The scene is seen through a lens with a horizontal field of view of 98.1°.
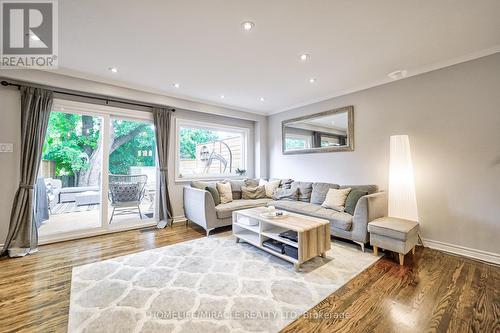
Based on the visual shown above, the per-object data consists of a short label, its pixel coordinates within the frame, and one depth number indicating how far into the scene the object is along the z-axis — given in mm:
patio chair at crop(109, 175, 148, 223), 3846
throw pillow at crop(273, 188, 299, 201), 4305
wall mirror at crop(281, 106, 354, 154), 4012
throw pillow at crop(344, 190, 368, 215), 3255
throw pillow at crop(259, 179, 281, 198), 4734
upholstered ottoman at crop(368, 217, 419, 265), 2477
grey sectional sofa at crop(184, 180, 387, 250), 2943
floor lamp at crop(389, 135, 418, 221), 3016
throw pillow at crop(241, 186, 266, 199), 4555
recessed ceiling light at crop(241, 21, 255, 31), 2102
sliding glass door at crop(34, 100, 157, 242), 3359
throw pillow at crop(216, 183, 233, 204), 4133
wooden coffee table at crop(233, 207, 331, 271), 2379
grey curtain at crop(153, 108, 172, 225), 4172
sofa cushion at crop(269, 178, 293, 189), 4625
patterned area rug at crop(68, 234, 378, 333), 1624
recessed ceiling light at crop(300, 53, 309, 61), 2727
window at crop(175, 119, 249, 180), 4652
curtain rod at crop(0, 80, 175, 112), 2968
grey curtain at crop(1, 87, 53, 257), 2889
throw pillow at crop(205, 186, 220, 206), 3896
